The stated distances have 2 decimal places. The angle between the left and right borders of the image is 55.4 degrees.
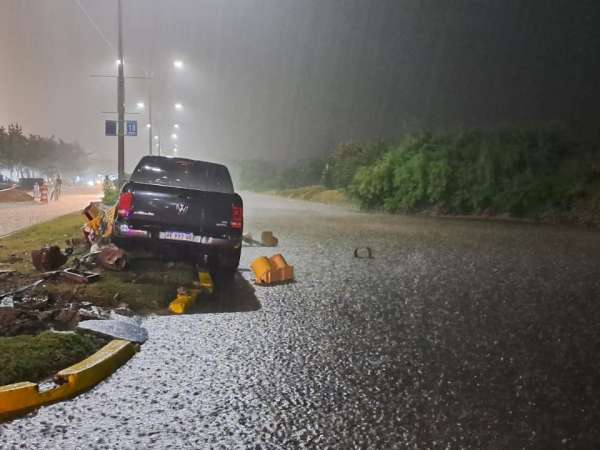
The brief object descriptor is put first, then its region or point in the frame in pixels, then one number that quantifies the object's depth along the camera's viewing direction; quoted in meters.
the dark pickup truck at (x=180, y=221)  8.24
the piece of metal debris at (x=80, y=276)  7.49
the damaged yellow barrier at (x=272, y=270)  9.03
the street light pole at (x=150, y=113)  42.78
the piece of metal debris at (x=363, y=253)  12.52
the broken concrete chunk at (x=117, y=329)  5.34
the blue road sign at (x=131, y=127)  23.36
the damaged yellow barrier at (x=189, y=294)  6.84
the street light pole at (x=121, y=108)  22.28
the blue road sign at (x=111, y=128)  22.58
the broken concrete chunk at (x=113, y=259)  8.34
